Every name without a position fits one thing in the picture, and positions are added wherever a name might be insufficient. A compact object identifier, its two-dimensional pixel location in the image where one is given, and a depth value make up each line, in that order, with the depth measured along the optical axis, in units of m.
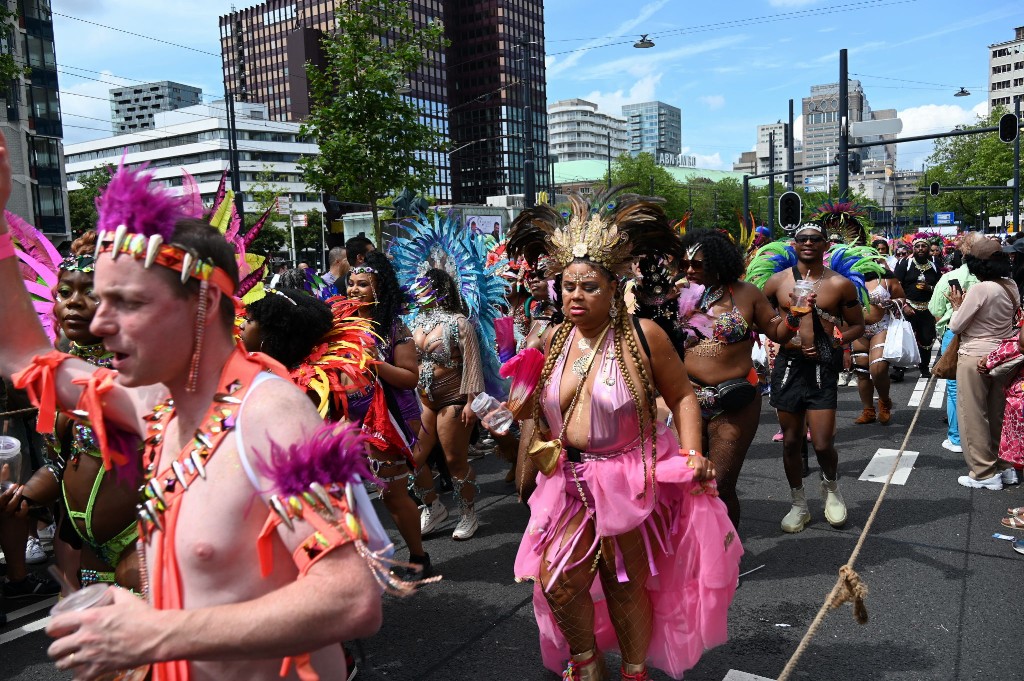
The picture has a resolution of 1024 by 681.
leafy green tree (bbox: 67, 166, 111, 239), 54.70
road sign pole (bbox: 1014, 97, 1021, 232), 33.69
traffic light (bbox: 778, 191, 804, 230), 15.66
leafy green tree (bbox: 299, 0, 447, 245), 16.33
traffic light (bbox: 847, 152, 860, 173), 22.23
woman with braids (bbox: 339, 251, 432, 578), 4.76
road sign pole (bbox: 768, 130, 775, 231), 30.30
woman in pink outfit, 3.29
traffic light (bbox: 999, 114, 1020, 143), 21.23
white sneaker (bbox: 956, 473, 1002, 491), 6.55
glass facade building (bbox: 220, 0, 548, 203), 102.62
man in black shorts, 5.66
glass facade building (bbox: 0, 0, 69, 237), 40.66
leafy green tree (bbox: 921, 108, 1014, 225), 49.59
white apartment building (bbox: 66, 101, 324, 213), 97.12
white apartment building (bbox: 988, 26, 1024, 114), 128.25
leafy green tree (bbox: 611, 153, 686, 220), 65.44
